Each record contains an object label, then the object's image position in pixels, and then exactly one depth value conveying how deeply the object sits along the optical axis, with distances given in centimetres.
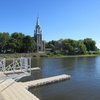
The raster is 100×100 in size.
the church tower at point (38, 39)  5525
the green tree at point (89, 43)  5683
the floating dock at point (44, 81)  975
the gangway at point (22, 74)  713
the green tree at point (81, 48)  5112
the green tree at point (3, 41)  4297
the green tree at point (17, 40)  4327
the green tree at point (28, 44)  4528
